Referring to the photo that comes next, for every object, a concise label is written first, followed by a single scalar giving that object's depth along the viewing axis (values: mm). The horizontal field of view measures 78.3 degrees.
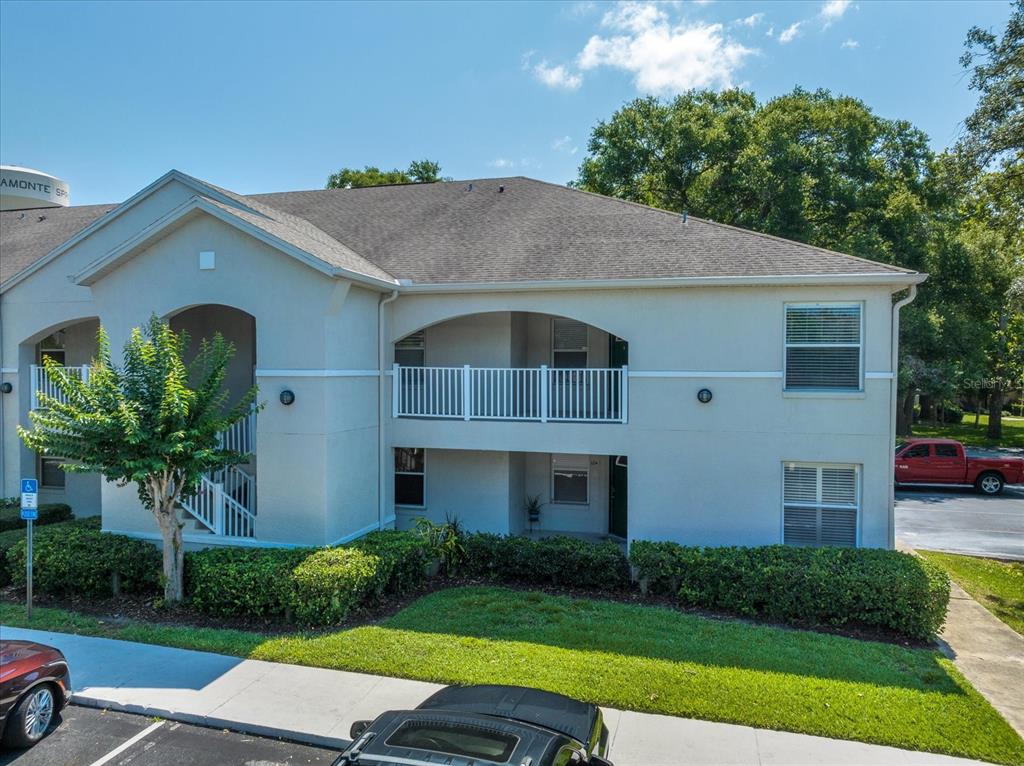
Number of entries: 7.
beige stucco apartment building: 10633
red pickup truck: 19844
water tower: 20062
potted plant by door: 13758
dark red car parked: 5805
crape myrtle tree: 8805
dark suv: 3842
